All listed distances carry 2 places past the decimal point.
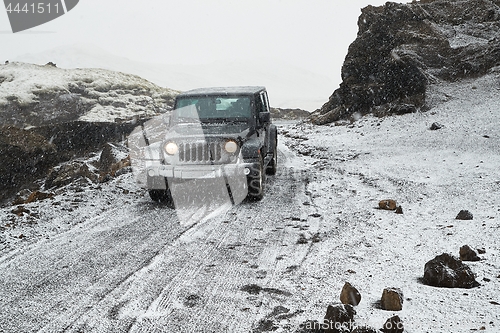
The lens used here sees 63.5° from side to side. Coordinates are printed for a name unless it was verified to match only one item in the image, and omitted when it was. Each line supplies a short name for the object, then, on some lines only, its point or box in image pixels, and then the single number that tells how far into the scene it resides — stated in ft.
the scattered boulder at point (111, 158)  45.24
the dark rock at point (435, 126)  46.42
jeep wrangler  23.47
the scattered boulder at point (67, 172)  43.52
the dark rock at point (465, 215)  18.52
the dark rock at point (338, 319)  9.28
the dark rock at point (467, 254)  13.57
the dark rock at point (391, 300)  10.51
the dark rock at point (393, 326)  9.34
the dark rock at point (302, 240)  16.77
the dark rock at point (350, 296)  10.86
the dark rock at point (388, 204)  21.52
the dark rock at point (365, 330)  8.94
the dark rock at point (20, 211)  21.68
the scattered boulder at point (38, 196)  26.17
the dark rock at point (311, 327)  9.64
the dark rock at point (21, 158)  73.31
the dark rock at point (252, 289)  12.15
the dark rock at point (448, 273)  11.68
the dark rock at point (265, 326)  9.91
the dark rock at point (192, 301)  11.40
